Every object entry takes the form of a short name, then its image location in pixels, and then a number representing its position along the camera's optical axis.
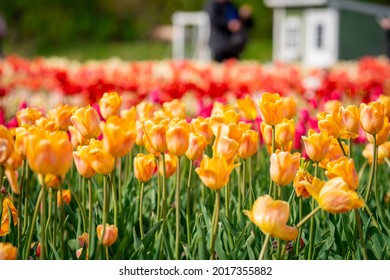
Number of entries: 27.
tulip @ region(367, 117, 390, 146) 4.02
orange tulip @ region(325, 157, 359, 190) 3.74
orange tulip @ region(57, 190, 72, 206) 4.19
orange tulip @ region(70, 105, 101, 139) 4.00
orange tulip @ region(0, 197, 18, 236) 3.83
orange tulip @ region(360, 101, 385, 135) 3.94
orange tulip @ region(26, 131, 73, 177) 3.57
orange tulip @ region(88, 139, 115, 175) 3.77
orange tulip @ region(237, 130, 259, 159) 4.00
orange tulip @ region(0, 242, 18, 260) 3.65
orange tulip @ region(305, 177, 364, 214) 3.63
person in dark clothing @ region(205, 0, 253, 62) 18.62
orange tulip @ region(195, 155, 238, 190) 3.73
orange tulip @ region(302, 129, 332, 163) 3.92
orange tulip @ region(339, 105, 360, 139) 4.03
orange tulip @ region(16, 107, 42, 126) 4.21
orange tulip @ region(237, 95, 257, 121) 4.46
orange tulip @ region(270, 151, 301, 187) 3.81
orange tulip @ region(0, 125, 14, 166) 3.73
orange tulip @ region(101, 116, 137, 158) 3.66
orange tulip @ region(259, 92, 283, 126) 4.03
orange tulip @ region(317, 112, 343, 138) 4.02
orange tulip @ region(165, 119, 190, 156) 3.83
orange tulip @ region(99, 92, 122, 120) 4.33
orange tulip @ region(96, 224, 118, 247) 3.78
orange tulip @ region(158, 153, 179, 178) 4.12
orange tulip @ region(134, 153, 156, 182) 3.99
